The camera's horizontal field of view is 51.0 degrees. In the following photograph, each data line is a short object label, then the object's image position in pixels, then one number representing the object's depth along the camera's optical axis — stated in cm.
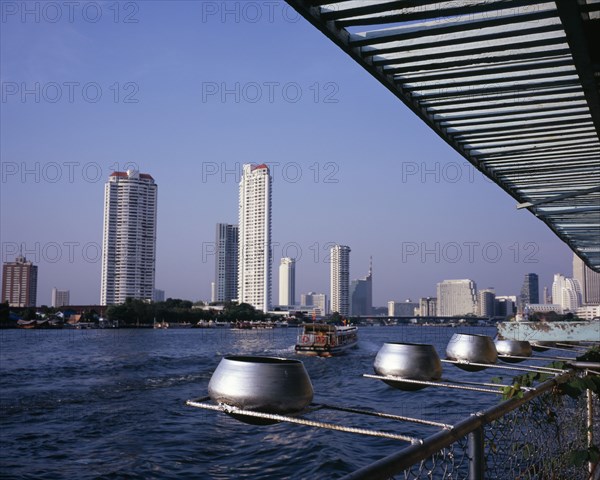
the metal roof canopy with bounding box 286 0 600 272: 365
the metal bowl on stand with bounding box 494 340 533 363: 888
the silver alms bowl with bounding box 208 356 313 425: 335
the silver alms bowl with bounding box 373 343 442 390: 501
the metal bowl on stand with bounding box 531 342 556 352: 923
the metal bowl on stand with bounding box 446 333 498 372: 657
